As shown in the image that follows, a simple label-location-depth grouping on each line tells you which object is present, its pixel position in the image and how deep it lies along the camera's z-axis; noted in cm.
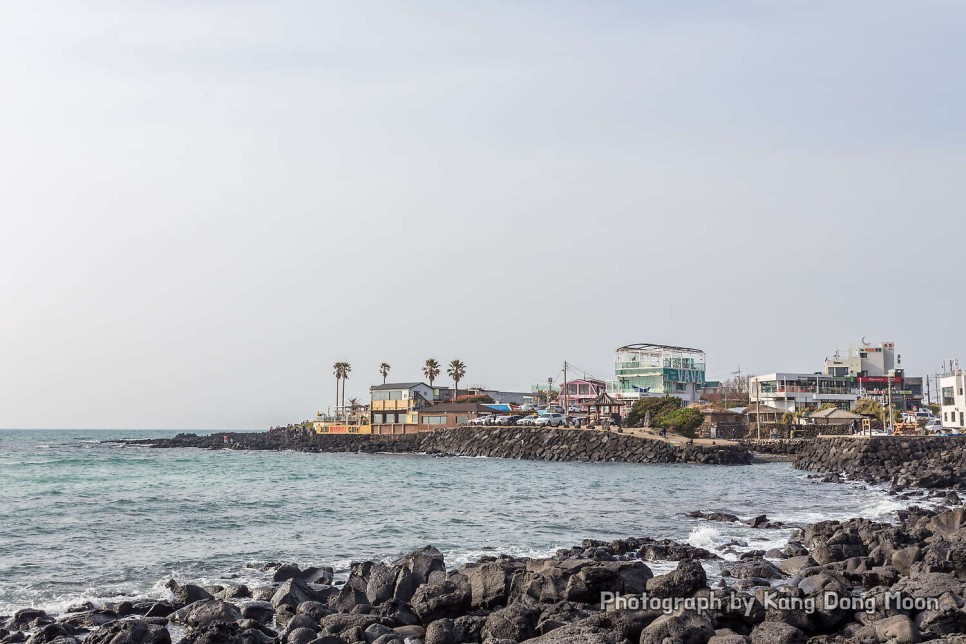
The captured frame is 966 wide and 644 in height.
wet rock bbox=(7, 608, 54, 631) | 1633
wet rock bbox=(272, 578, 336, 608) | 1727
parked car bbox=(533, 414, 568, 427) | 9569
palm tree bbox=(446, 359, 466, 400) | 13838
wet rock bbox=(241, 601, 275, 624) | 1652
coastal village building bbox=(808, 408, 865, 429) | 8619
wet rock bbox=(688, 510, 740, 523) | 3219
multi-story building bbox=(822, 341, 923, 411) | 11981
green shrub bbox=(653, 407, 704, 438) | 8762
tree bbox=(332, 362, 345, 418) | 14350
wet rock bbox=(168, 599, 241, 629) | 1603
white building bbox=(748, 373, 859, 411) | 11225
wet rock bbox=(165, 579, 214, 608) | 1786
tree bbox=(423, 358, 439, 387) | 13638
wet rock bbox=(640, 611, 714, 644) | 1318
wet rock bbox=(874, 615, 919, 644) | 1292
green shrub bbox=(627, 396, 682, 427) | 9688
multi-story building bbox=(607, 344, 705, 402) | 12319
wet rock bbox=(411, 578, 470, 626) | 1614
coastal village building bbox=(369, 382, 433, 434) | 10988
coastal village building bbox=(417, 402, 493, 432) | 10756
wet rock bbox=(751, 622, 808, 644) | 1309
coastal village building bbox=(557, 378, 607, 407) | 13019
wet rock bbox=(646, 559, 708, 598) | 1641
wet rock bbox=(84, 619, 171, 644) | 1425
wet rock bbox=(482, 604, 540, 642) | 1434
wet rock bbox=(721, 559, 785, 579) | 1973
